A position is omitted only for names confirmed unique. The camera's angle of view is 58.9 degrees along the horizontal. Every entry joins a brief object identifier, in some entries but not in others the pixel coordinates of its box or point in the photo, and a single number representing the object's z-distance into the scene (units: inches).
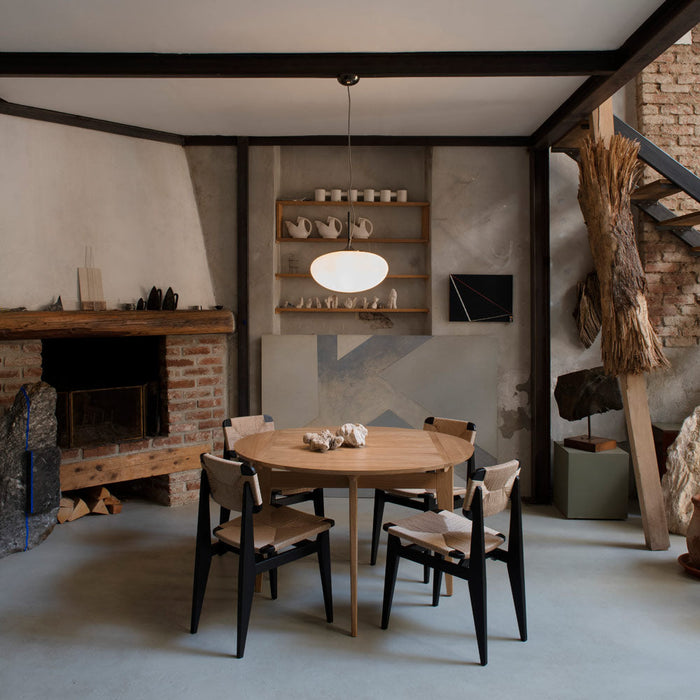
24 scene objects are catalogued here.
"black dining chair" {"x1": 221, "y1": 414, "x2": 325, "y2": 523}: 135.9
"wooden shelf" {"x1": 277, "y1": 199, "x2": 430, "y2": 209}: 191.8
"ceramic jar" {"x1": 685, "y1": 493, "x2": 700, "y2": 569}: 127.7
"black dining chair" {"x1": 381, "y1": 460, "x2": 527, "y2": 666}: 96.3
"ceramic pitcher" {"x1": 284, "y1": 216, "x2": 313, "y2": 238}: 190.7
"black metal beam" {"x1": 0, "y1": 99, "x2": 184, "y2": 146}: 154.7
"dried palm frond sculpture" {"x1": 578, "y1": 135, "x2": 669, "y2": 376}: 145.6
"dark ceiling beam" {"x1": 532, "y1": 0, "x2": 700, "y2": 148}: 106.7
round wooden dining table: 105.1
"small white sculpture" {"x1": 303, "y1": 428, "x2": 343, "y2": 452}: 117.4
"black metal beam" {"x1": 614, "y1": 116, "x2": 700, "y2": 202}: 153.7
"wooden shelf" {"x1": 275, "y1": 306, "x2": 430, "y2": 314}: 191.7
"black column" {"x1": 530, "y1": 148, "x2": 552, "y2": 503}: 184.2
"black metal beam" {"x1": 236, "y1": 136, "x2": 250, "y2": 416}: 187.9
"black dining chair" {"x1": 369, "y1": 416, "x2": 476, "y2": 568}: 132.9
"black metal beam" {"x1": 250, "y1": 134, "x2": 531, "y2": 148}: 186.7
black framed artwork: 188.2
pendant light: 121.4
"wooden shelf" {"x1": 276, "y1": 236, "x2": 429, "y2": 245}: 191.6
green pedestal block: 166.4
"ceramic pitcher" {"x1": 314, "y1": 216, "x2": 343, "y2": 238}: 191.2
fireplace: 162.2
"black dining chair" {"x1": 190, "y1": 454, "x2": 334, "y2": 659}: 98.3
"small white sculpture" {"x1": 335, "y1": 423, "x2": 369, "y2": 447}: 121.3
